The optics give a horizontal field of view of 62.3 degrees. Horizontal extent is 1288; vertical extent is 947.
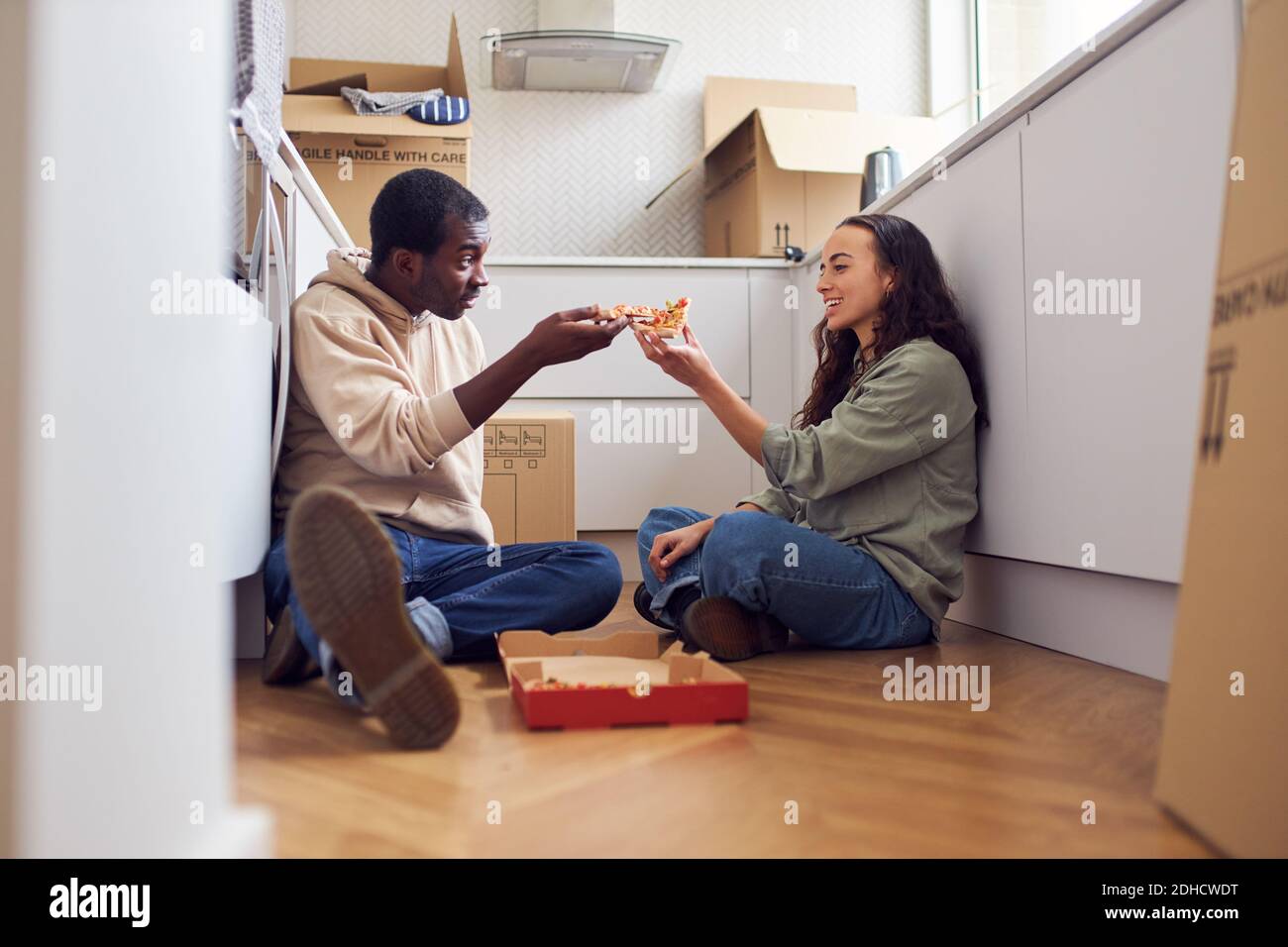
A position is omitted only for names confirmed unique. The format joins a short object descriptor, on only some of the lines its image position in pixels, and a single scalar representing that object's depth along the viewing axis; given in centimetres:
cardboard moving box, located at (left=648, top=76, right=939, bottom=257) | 301
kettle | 267
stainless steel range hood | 329
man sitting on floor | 151
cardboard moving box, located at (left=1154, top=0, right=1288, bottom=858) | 76
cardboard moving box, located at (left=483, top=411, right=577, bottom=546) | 259
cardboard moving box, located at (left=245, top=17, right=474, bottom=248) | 271
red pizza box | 120
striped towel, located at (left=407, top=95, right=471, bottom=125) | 278
